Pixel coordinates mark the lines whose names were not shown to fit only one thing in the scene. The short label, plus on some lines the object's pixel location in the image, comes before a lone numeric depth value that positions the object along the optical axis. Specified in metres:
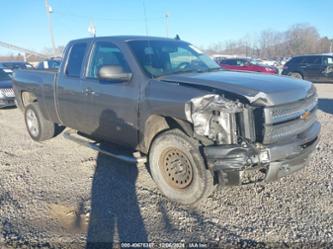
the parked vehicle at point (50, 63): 18.40
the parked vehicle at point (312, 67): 18.22
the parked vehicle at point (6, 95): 10.75
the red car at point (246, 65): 19.69
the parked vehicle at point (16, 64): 17.94
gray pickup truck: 3.32
